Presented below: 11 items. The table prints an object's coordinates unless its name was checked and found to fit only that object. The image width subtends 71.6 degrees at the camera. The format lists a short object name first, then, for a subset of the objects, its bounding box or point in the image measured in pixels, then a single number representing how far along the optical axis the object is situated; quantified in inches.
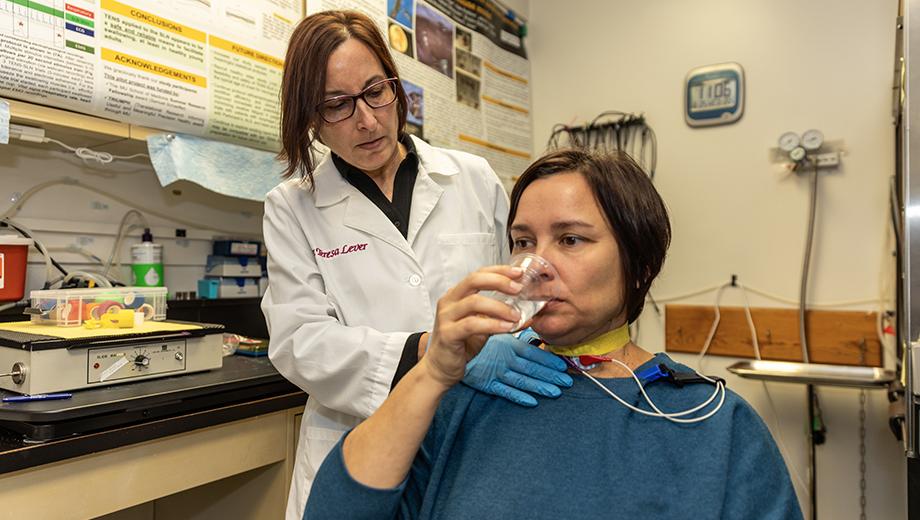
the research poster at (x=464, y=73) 100.3
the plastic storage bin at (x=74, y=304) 62.7
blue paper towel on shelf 71.4
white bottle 78.6
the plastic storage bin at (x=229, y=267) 87.7
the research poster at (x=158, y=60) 59.8
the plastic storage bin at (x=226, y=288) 87.0
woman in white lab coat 51.0
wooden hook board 99.5
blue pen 50.7
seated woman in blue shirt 33.9
